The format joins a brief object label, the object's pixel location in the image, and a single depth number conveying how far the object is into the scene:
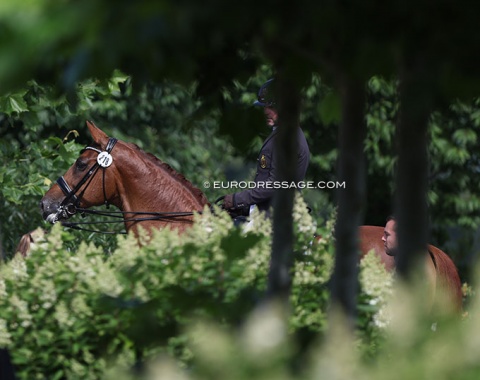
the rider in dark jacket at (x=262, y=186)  11.30
